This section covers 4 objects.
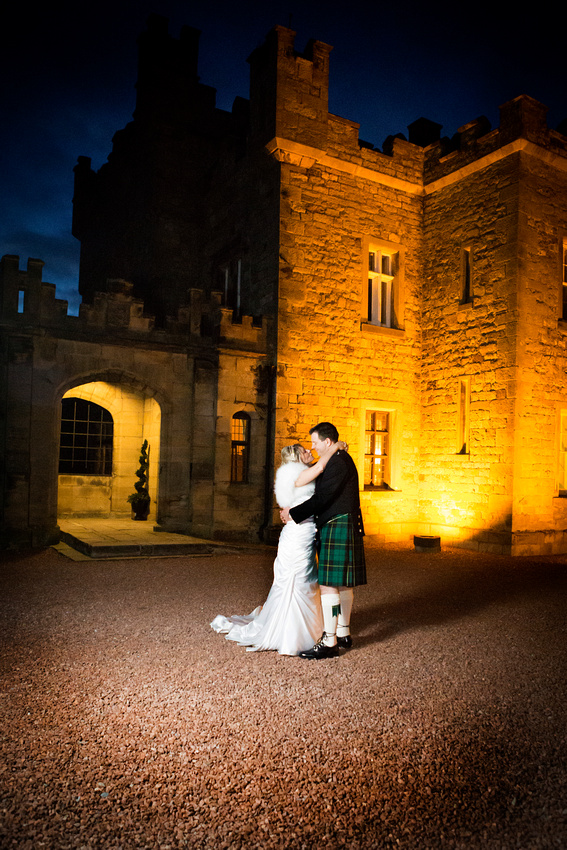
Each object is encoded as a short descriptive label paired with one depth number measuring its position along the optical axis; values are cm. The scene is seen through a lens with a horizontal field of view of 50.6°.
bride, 474
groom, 457
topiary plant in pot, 1273
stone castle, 1045
